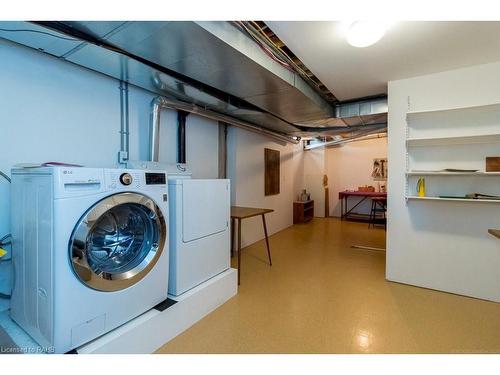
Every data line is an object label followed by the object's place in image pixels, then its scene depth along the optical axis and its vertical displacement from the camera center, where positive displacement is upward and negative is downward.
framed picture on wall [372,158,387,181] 6.48 +0.47
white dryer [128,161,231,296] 1.92 -0.37
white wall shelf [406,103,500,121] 2.23 +0.75
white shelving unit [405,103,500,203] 2.33 +0.38
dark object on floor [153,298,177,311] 1.74 -0.88
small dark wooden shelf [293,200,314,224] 6.12 -0.66
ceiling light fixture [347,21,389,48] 1.57 +1.04
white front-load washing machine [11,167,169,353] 1.26 -0.40
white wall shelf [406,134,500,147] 2.30 +0.47
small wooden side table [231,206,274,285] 2.62 -0.32
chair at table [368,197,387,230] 6.08 -0.68
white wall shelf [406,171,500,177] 2.22 +0.13
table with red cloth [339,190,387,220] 6.26 -0.49
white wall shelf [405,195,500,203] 2.18 -0.13
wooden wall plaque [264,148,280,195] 4.80 +0.31
